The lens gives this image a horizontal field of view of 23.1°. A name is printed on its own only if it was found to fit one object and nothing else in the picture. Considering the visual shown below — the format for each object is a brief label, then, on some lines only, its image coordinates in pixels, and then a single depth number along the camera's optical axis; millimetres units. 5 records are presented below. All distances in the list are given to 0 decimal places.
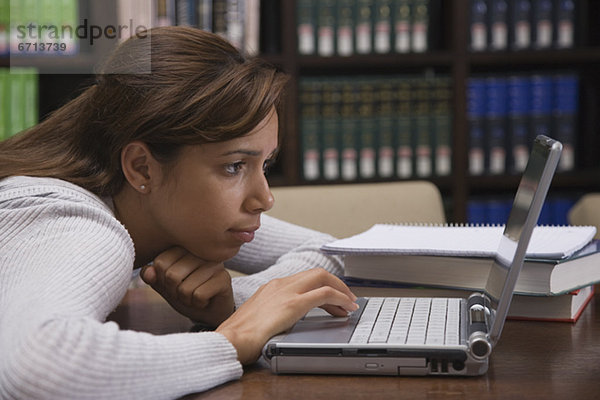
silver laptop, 1571
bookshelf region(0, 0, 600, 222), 3270
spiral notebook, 2048
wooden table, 1508
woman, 1470
